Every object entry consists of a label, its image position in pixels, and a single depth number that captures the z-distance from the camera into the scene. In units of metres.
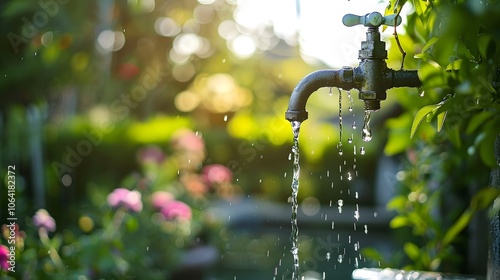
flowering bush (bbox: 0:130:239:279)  1.82
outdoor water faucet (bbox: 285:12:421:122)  1.11
